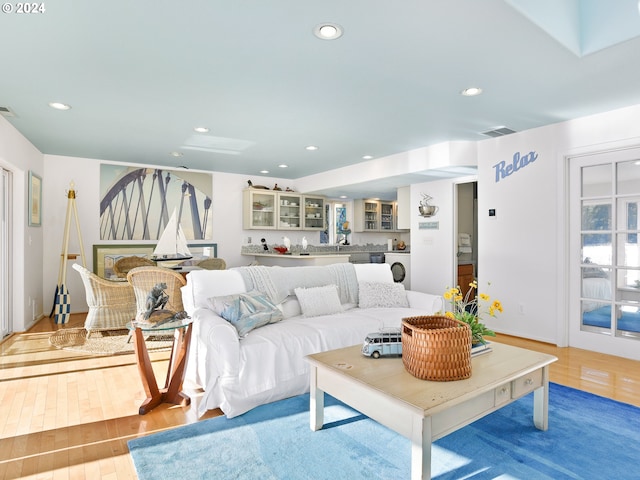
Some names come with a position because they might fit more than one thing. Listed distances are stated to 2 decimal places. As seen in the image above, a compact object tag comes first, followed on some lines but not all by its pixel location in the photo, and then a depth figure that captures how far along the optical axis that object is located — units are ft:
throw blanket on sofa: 11.22
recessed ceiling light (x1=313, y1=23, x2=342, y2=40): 7.36
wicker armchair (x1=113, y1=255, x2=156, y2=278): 19.12
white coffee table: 5.25
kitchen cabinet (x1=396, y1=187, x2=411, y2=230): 22.41
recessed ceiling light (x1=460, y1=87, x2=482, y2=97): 10.56
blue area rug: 6.05
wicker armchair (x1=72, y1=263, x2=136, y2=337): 14.33
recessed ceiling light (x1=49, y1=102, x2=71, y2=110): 11.61
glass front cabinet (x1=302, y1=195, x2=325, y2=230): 25.93
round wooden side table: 8.37
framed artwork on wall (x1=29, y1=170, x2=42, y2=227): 16.21
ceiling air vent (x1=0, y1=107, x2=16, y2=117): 12.18
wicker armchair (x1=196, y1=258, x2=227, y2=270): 19.29
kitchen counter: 20.83
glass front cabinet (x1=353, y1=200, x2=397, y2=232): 28.04
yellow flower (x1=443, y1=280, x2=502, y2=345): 7.56
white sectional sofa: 8.16
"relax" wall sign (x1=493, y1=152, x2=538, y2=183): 14.42
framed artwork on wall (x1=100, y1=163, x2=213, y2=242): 20.34
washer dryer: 22.53
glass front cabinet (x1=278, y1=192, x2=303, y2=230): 24.94
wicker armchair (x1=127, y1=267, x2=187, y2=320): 12.81
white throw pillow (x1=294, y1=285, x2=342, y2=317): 11.25
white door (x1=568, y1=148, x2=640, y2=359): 12.09
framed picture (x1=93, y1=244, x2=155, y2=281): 19.89
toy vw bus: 7.19
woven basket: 6.01
